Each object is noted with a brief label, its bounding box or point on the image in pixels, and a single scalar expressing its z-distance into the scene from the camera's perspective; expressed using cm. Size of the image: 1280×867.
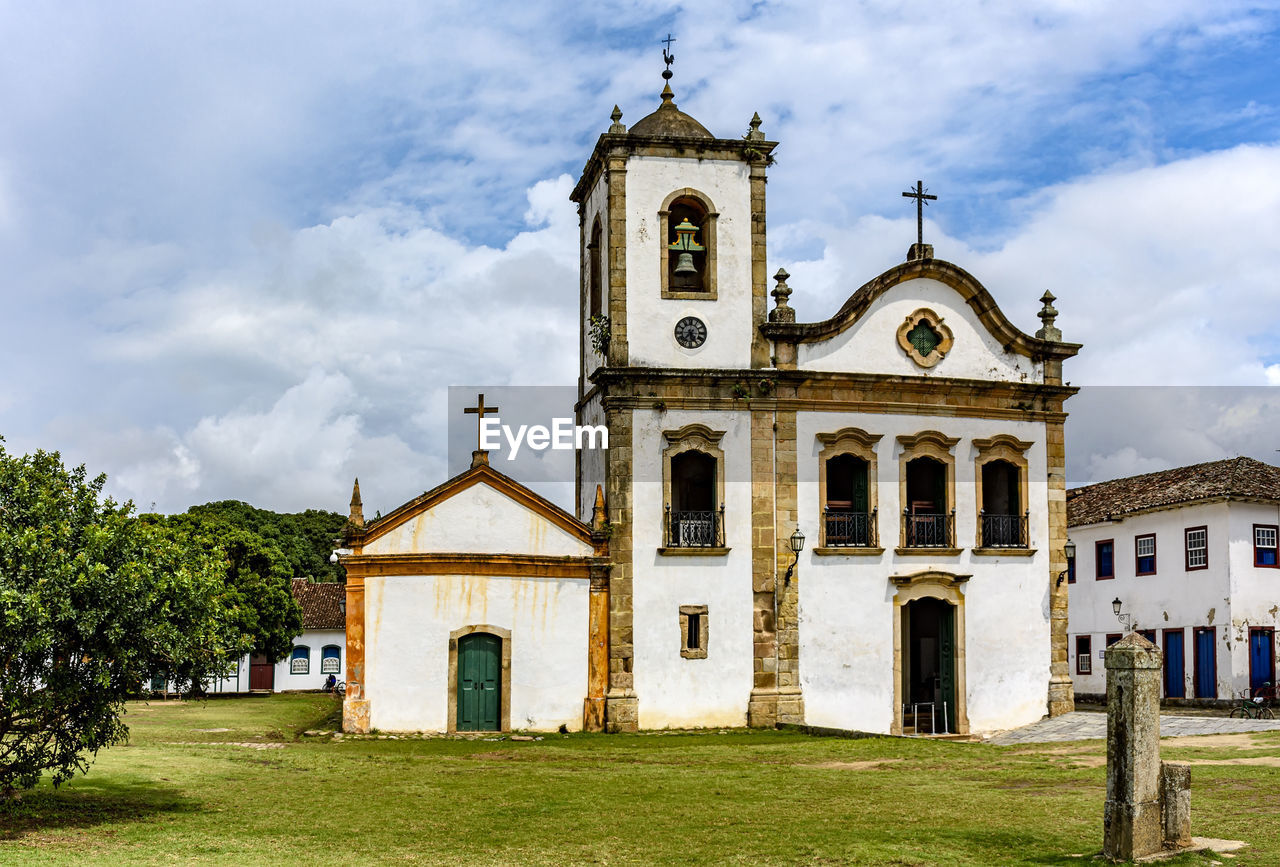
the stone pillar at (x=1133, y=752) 1020
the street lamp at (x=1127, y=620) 3386
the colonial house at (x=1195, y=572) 3059
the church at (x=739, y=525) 2311
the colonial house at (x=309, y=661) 4881
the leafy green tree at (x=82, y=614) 1186
